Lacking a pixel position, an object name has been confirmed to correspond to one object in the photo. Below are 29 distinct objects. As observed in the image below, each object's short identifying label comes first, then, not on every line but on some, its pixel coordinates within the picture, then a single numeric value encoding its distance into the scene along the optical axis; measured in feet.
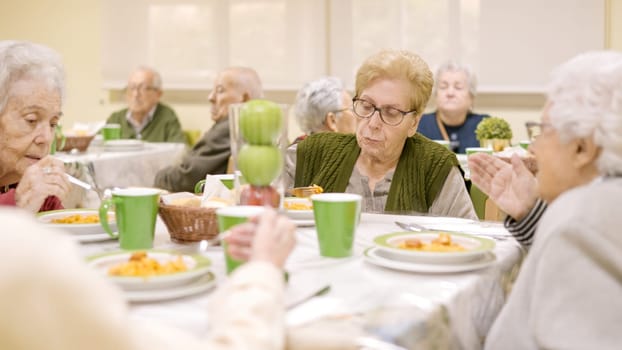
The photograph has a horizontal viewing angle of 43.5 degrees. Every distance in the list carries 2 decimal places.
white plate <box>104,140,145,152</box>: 15.56
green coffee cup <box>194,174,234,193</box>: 6.26
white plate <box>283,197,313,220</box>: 6.26
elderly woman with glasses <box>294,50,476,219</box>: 7.82
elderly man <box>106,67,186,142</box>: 20.95
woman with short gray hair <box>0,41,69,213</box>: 6.80
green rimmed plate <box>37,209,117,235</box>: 5.65
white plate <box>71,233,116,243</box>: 5.55
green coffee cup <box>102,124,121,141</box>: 16.67
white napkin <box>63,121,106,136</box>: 15.22
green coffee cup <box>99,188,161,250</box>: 5.33
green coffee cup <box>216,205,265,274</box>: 4.52
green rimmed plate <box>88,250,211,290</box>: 4.15
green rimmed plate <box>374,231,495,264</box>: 4.89
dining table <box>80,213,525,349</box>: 3.85
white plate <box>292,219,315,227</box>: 6.16
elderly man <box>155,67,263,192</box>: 15.03
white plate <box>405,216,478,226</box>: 6.56
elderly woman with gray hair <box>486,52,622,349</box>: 4.24
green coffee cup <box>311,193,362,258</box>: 5.18
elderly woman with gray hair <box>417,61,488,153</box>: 16.78
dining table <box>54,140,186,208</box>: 13.41
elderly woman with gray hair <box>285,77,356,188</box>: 11.78
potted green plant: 13.94
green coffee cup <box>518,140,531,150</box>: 13.62
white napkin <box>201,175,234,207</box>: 5.66
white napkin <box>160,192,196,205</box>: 5.94
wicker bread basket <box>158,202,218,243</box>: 5.44
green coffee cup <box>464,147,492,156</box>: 12.31
